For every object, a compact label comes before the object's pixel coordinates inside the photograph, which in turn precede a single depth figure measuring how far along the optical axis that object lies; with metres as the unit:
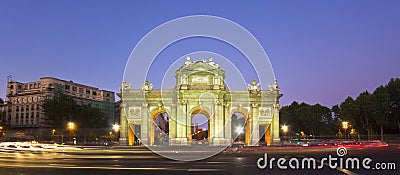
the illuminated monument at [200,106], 76.69
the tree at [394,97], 94.19
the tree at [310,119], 140.12
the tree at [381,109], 93.44
